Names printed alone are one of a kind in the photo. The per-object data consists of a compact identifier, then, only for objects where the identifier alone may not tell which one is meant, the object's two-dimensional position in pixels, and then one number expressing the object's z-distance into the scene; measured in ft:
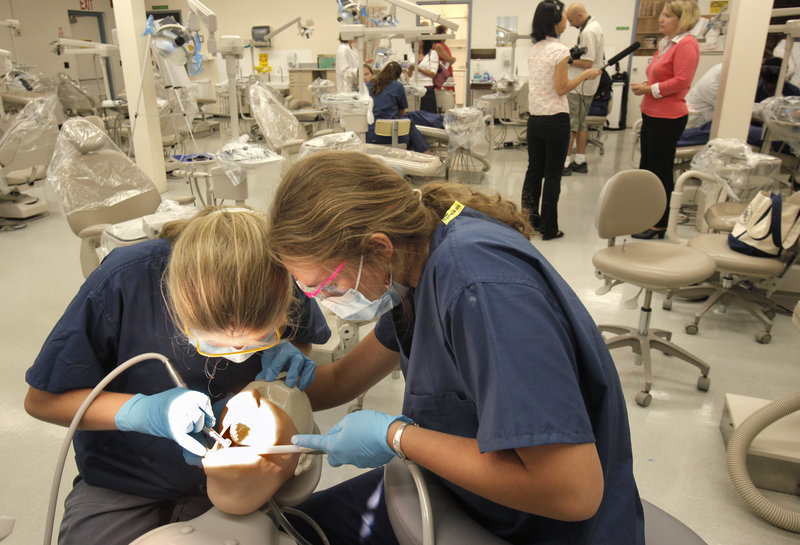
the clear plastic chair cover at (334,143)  9.41
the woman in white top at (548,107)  11.55
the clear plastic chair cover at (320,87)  21.29
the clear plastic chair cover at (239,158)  7.92
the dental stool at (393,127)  14.82
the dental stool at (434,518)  2.74
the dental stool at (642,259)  7.09
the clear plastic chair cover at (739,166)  10.31
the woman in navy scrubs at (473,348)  2.35
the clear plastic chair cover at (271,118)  12.69
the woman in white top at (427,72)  22.33
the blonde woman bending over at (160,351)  3.15
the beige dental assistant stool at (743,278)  8.08
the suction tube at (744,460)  5.23
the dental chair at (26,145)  13.16
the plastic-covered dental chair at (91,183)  8.02
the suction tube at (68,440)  2.85
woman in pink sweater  11.33
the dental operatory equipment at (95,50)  16.99
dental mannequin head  3.10
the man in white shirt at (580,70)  16.29
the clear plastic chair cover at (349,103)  11.28
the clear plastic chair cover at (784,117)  12.32
